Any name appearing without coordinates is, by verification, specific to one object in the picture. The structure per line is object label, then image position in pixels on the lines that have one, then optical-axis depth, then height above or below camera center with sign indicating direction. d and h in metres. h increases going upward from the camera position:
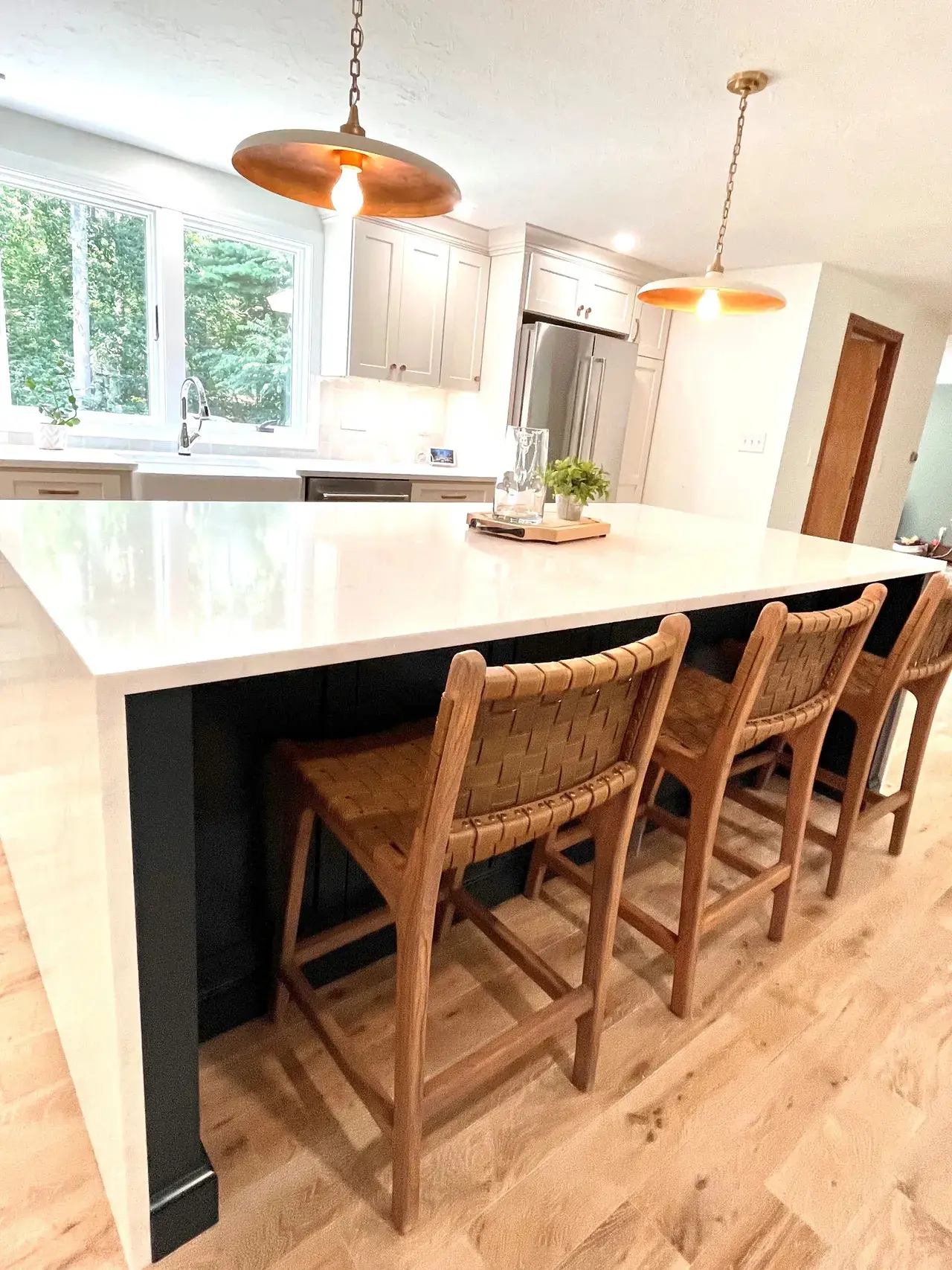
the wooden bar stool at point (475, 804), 0.91 -0.59
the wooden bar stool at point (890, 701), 1.85 -0.64
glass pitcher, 1.83 -0.13
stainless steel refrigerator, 4.31 +0.25
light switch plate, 4.68 +0.04
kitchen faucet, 3.73 -0.12
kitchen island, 0.85 -0.45
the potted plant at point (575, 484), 1.92 -0.13
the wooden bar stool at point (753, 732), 1.36 -0.60
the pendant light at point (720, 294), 2.04 +0.44
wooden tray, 1.79 -0.25
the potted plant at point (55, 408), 3.33 -0.14
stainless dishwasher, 3.66 -0.41
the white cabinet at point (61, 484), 2.98 -0.43
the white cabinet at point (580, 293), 4.25 +0.82
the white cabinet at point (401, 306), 3.88 +0.58
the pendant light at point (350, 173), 1.42 +0.49
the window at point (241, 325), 3.85 +0.37
